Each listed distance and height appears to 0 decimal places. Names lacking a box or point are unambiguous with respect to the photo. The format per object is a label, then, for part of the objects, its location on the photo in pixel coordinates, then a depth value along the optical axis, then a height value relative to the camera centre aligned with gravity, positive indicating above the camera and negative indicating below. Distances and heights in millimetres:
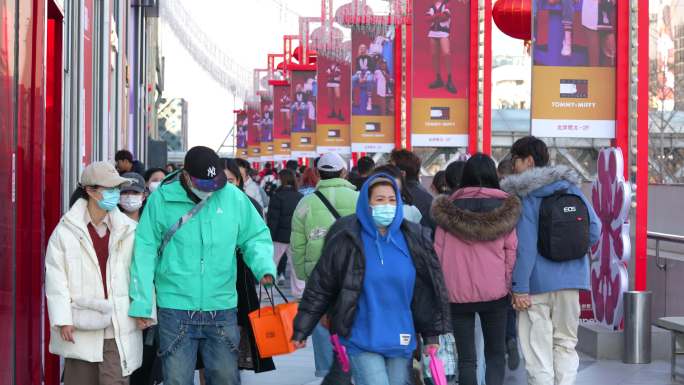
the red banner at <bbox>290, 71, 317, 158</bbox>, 42438 +2095
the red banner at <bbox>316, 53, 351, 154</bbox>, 33562 +1976
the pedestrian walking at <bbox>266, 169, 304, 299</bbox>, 17031 -430
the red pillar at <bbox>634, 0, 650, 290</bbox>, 11531 +584
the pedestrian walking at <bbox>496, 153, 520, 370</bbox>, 9914 -1260
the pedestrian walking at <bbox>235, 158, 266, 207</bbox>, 15656 -67
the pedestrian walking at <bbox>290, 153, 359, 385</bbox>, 9219 -290
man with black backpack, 8055 -541
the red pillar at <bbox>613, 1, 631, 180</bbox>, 12031 +953
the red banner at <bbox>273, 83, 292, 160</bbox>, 51625 +2378
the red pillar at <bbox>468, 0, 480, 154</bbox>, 17797 +1450
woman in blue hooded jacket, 6082 -537
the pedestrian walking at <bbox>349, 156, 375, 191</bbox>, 11086 +104
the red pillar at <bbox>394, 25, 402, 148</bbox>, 27078 +2081
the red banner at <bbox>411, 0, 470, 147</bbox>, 18000 +1564
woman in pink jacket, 7805 -471
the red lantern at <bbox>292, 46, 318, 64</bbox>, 42000 +4230
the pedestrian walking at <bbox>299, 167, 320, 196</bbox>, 13695 +14
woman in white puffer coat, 6316 -549
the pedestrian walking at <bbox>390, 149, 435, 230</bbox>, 9648 +37
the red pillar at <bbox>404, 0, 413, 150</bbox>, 18797 +2225
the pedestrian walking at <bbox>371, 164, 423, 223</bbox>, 8906 -123
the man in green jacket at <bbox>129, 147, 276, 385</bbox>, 6477 -457
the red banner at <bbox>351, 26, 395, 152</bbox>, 26656 +1890
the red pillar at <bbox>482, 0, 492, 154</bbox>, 17484 +1401
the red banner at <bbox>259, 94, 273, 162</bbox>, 61188 +2516
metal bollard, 10984 -1280
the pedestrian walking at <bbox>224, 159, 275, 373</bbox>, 6938 -774
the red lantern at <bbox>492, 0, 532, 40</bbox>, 16250 +2134
